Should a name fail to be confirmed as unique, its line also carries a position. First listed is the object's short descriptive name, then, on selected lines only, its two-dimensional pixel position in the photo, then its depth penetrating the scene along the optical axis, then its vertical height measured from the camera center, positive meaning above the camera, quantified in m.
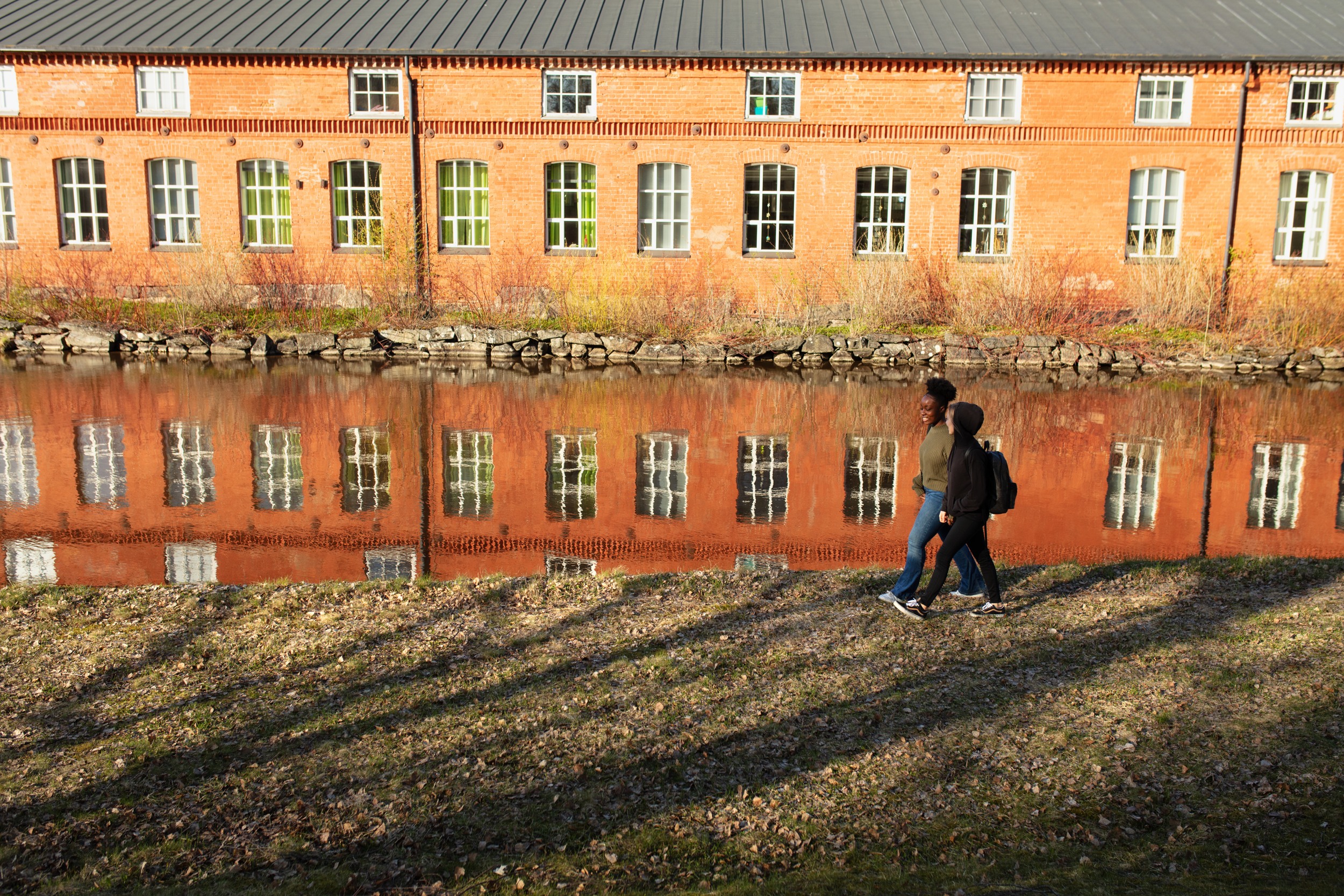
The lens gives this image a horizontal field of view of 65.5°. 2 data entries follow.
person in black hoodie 5.88 -1.10
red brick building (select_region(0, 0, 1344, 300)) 21.14 +3.31
